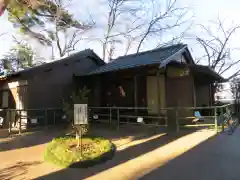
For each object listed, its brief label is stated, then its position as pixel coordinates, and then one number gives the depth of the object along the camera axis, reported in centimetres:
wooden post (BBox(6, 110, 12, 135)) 761
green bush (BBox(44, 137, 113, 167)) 464
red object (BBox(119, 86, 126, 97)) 965
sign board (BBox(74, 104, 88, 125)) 498
